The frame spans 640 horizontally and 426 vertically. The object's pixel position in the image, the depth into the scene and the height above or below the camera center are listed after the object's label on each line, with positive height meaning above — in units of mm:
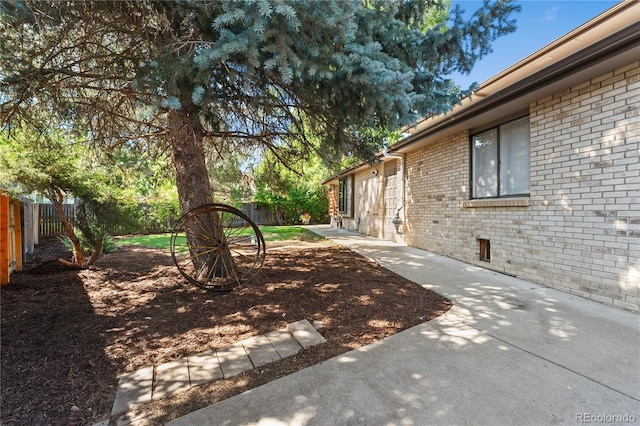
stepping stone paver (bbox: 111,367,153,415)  1993 -1278
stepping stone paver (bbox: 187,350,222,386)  2271 -1262
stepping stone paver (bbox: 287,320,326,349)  2799 -1211
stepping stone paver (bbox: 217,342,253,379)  2379 -1257
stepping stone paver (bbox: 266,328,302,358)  2648 -1237
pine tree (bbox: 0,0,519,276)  2516 +1617
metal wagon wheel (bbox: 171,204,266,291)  4262 -497
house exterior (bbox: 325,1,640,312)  3418 +667
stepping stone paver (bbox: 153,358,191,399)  2119 -1269
